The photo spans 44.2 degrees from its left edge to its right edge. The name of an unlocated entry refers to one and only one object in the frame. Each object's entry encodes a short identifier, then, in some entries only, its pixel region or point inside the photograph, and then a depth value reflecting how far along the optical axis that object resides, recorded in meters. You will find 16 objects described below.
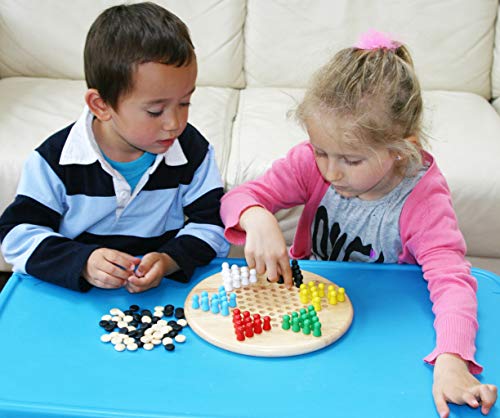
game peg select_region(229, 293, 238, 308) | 0.97
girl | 0.96
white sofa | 2.00
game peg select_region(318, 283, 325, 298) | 1.00
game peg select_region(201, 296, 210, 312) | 0.96
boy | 1.01
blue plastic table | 0.79
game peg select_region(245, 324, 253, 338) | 0.89
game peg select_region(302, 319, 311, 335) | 0.90
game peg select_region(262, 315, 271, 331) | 0.91
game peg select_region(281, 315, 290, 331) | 0.91
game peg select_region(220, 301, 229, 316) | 0.95
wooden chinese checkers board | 0.88
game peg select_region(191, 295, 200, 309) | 0.97
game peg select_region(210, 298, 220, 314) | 0.95
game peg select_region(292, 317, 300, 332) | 0.91
